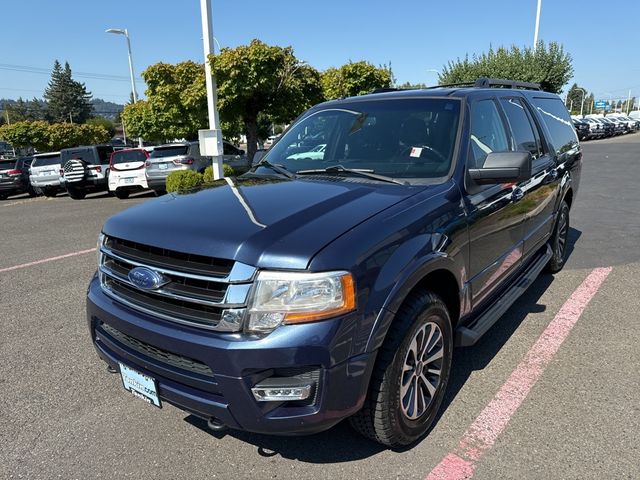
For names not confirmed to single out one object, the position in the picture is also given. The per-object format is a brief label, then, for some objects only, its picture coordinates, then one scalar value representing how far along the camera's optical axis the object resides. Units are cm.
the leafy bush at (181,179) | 1204
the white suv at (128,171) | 1444
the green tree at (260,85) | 1245
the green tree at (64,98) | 9388
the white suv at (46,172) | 1744
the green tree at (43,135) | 3562
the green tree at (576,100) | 8632
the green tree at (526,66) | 2872
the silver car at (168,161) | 1359
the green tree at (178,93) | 1418
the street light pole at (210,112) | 1023
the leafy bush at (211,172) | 1261
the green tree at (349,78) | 1709
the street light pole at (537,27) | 2966
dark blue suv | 206
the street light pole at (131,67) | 2576
